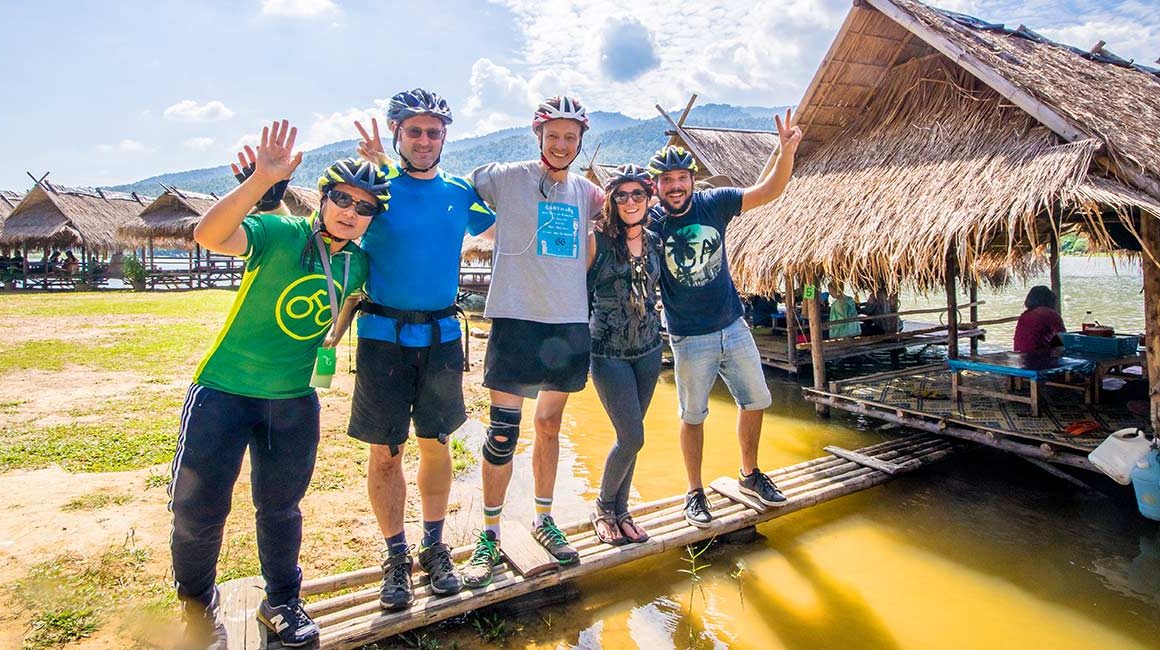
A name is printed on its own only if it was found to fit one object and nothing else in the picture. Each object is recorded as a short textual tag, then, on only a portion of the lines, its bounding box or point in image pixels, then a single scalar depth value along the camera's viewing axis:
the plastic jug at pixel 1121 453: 4.32
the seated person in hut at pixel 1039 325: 6.72
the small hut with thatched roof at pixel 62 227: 22.67
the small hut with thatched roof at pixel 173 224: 22.77
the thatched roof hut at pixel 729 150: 12.62
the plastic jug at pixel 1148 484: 4.17
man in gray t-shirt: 3.07
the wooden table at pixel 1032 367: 5.67
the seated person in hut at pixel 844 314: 11.09
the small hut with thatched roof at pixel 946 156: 4.80
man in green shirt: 2.42
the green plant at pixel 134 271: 23.98
